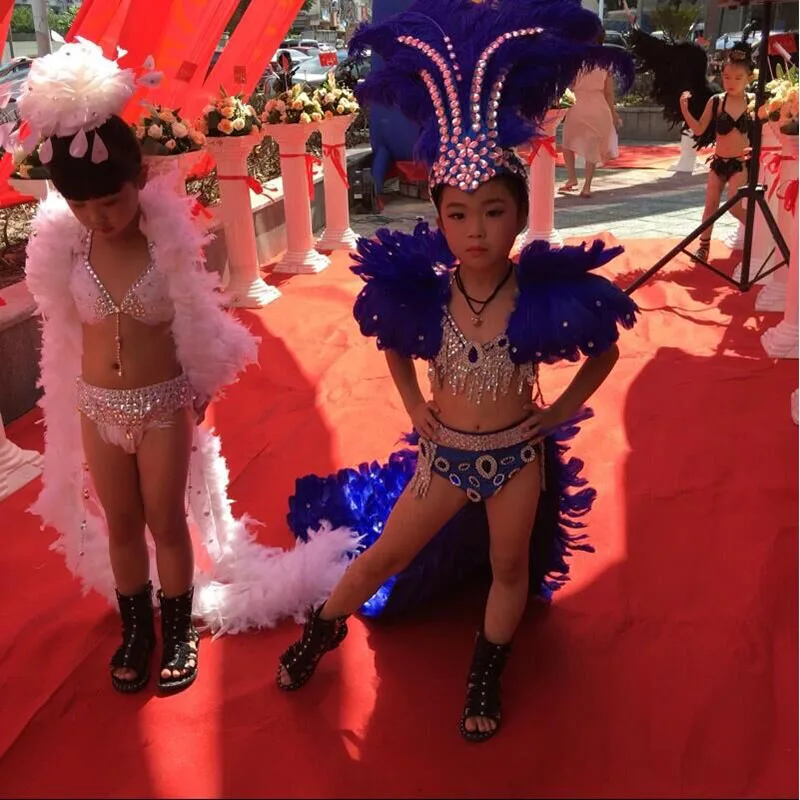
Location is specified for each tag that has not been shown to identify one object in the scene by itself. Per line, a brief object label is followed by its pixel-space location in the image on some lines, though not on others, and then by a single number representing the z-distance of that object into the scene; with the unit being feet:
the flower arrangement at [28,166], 12.34
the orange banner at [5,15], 10.93
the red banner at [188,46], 17.24
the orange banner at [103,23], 14.87
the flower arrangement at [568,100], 19.54
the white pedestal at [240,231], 16.84
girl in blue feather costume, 5.54
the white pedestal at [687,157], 30.19
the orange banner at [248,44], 19.95
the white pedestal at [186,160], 13.97
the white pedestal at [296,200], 18.95
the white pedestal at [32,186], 12.85
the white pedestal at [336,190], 20.59
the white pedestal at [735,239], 19.19
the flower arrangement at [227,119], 16.34
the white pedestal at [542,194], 19.86
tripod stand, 13.30
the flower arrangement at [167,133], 14.03
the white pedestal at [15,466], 10.19
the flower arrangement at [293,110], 18.67
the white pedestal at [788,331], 13.38
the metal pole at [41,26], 26.15
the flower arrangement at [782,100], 14.19
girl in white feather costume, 5.84
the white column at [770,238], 15.62
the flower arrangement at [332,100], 19.80
